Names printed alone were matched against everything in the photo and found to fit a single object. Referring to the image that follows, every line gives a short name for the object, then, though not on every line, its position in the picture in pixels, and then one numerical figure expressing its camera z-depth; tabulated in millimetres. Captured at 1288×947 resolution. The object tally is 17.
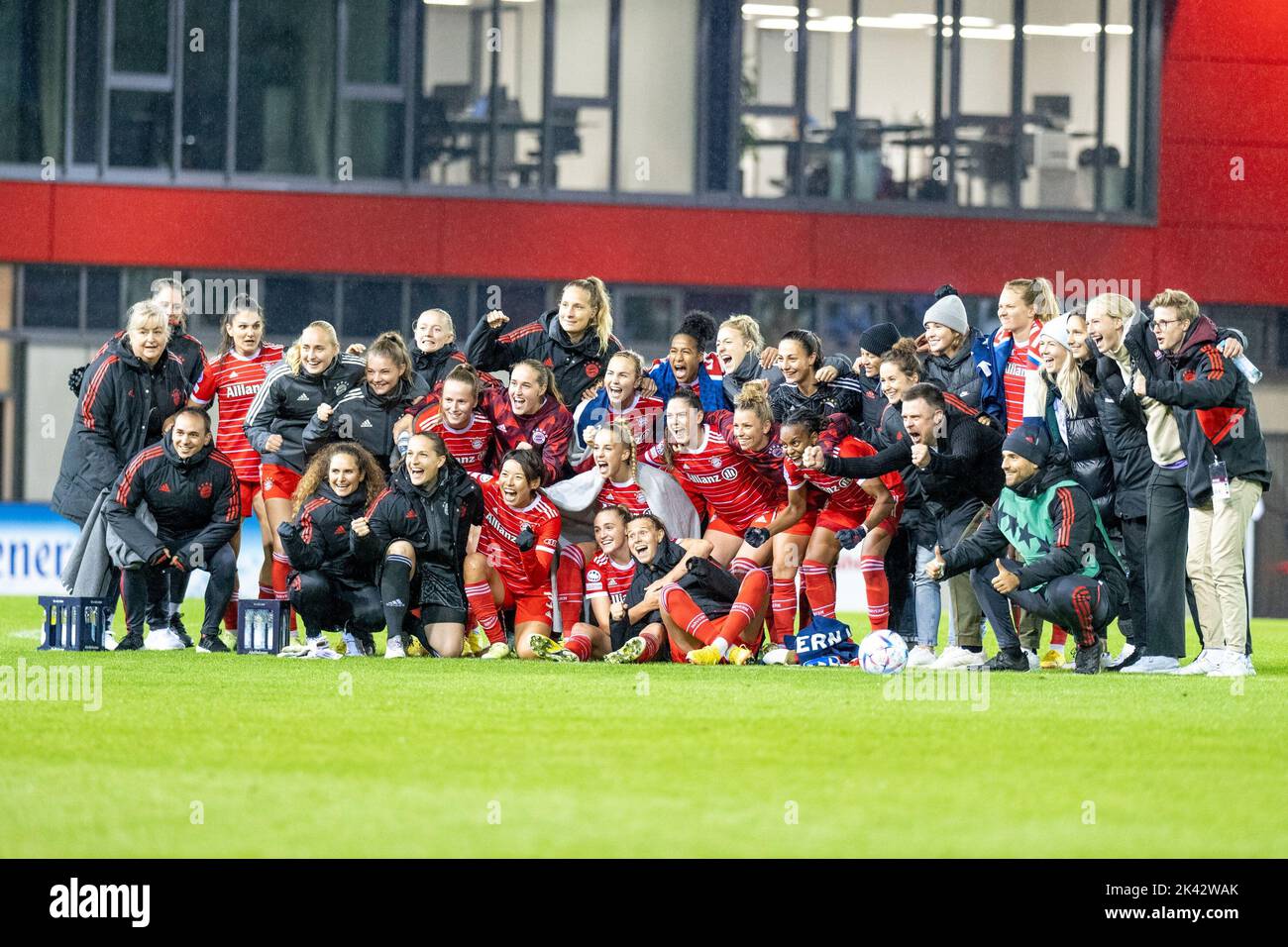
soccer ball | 11547
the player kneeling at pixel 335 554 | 12047
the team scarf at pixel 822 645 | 12242
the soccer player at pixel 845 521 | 12406
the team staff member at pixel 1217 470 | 11422
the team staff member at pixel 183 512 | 12719
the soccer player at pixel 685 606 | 12234
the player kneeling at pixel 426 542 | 12109
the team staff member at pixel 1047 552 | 11461
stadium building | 26359
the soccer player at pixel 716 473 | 12656
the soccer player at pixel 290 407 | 13109
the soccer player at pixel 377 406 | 12977
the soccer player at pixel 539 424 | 12883
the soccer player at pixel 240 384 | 13633
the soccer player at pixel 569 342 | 13188
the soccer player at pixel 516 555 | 12453
